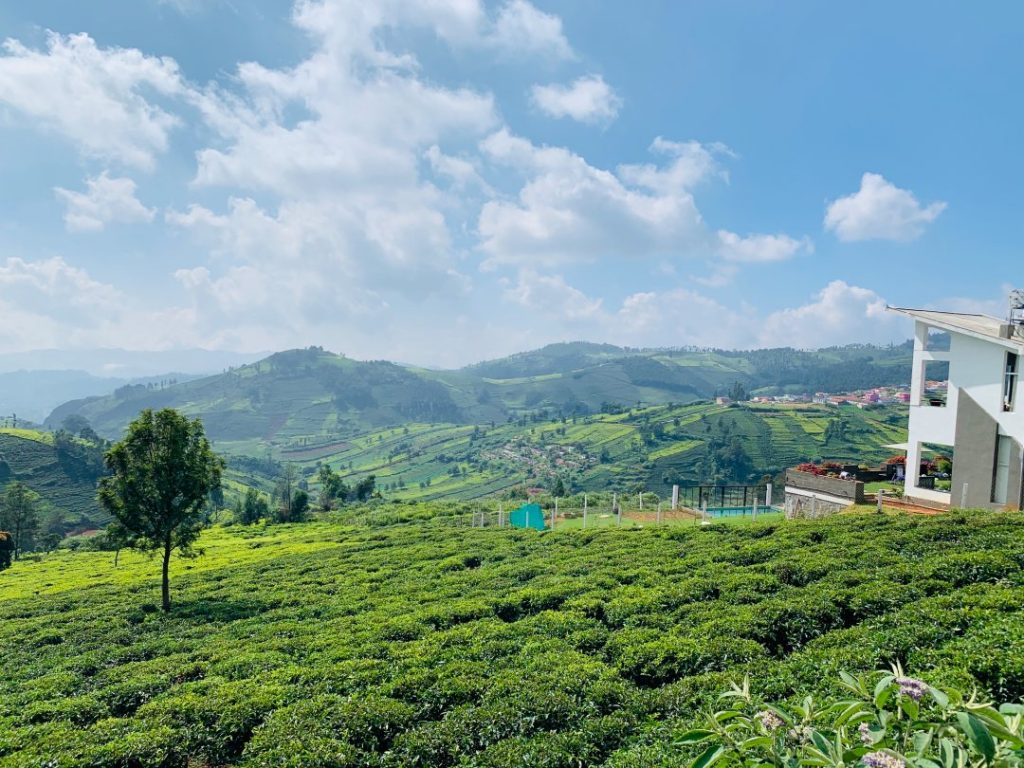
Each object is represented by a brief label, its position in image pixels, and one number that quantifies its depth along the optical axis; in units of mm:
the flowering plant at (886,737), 2422
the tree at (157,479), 20906
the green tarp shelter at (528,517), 30703
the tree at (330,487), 74562
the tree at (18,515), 60009
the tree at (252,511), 67625
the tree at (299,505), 59531
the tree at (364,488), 76125
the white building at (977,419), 21109
